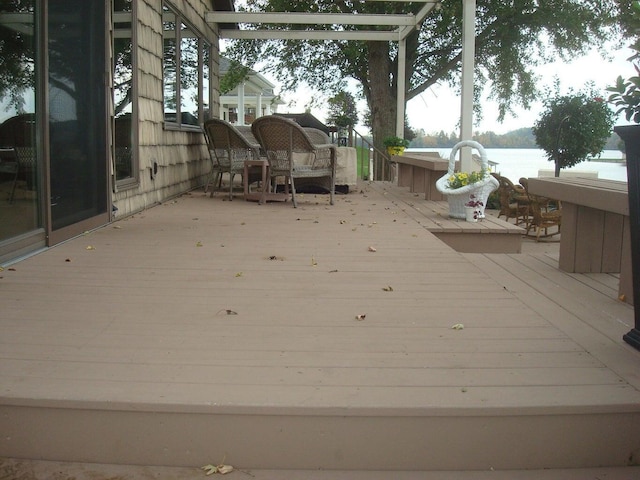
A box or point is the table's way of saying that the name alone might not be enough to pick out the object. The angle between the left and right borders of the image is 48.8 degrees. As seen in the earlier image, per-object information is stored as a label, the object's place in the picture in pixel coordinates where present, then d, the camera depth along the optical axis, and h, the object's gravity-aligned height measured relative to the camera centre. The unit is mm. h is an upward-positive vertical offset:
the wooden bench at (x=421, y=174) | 7606 -134
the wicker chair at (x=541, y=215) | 10156 -731
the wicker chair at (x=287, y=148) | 6984 +152
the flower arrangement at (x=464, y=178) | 6074 -124
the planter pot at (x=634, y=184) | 2428 -65
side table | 7297 -281
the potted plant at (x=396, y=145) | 12164 +319
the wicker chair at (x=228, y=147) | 7613 +168
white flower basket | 6109 -225
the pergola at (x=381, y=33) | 7273 +2068
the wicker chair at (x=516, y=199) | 10609 -576
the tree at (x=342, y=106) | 20438 +1754
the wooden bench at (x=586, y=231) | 3843 -371
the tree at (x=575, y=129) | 16234 +828
